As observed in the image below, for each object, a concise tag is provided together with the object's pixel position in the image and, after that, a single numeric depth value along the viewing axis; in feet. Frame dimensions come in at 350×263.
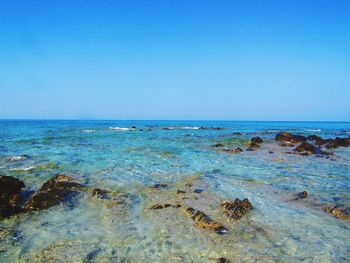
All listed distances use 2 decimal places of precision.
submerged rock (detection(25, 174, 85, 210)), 27.48
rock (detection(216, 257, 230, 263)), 18.03
